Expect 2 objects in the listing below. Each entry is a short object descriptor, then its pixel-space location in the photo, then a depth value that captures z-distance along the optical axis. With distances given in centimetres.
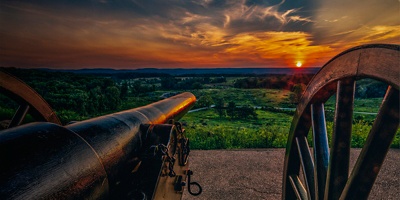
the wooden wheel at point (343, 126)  115
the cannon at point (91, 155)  106
